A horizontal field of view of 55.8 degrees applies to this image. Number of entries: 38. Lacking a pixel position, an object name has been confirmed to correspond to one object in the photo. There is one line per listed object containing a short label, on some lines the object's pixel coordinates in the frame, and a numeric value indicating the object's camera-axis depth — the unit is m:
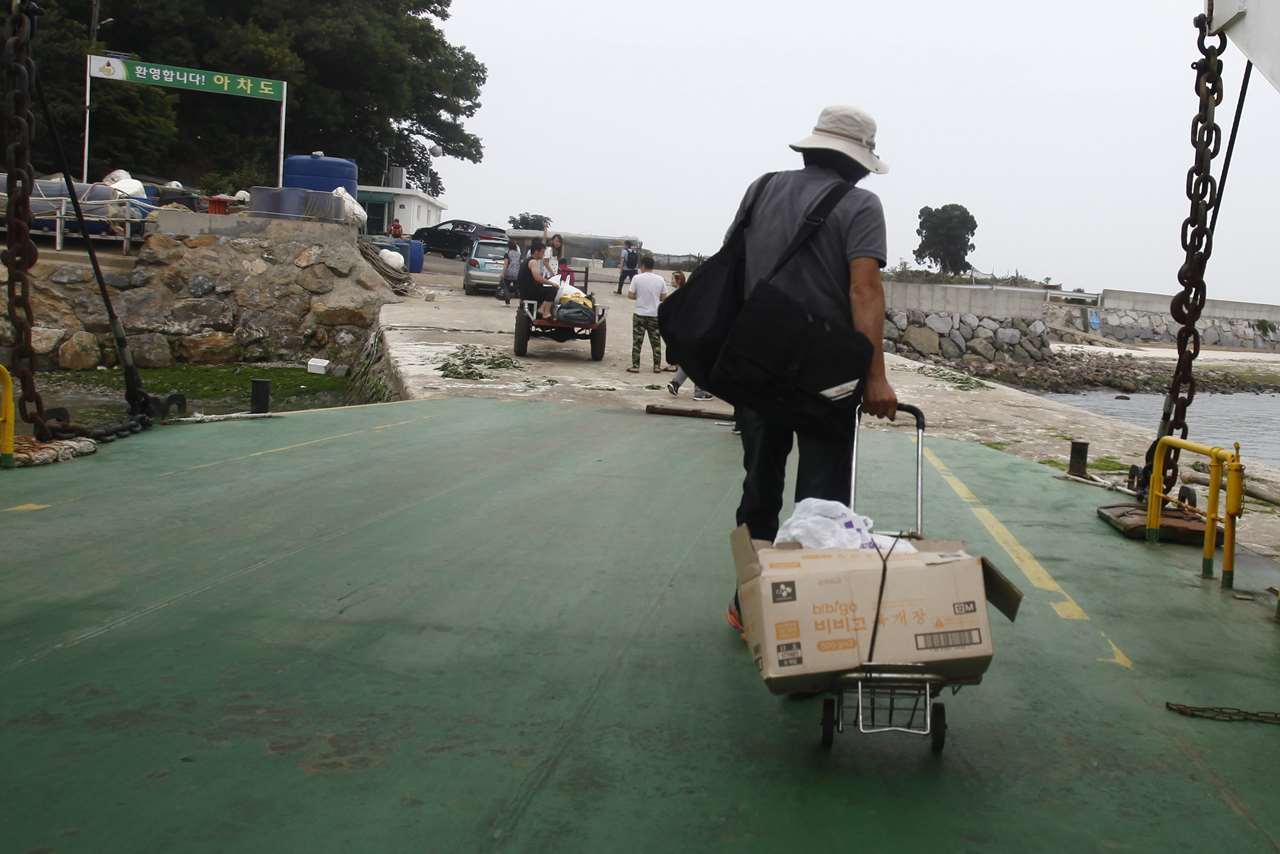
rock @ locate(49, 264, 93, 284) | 25.00
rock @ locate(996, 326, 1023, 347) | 46.78
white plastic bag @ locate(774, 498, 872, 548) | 3.48
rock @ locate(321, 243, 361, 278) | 28.22
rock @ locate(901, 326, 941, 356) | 45.41
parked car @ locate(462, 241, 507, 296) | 35.44
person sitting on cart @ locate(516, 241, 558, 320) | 19.01
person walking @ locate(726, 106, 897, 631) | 3.99
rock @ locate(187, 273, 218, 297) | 26.53
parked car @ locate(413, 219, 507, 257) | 54.66
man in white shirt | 18.09
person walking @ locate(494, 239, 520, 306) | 32.91
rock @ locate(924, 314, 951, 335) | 46.27
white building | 58.25
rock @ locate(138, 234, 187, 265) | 26.95
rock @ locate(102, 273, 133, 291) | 26.03
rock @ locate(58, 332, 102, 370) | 22.62
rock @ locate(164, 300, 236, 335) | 25.94
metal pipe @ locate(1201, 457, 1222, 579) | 6.46
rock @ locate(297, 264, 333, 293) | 27.64
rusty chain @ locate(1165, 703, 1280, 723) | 4.11
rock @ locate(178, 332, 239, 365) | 25.70
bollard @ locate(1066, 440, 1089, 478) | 10.10
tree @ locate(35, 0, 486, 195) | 42.03
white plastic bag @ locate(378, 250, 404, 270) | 32.93
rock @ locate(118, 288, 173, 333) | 25.45
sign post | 33.66
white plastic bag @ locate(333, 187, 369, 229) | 30.47
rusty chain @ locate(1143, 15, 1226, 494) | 7.82
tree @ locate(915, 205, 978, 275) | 79.38
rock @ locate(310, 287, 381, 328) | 26.91
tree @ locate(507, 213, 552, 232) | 69.79
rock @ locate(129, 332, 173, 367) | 24.41
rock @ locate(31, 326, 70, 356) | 22.52
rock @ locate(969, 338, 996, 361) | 46.31
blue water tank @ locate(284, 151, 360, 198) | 37.38
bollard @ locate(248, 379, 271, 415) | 12.27
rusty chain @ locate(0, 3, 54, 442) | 8.59
